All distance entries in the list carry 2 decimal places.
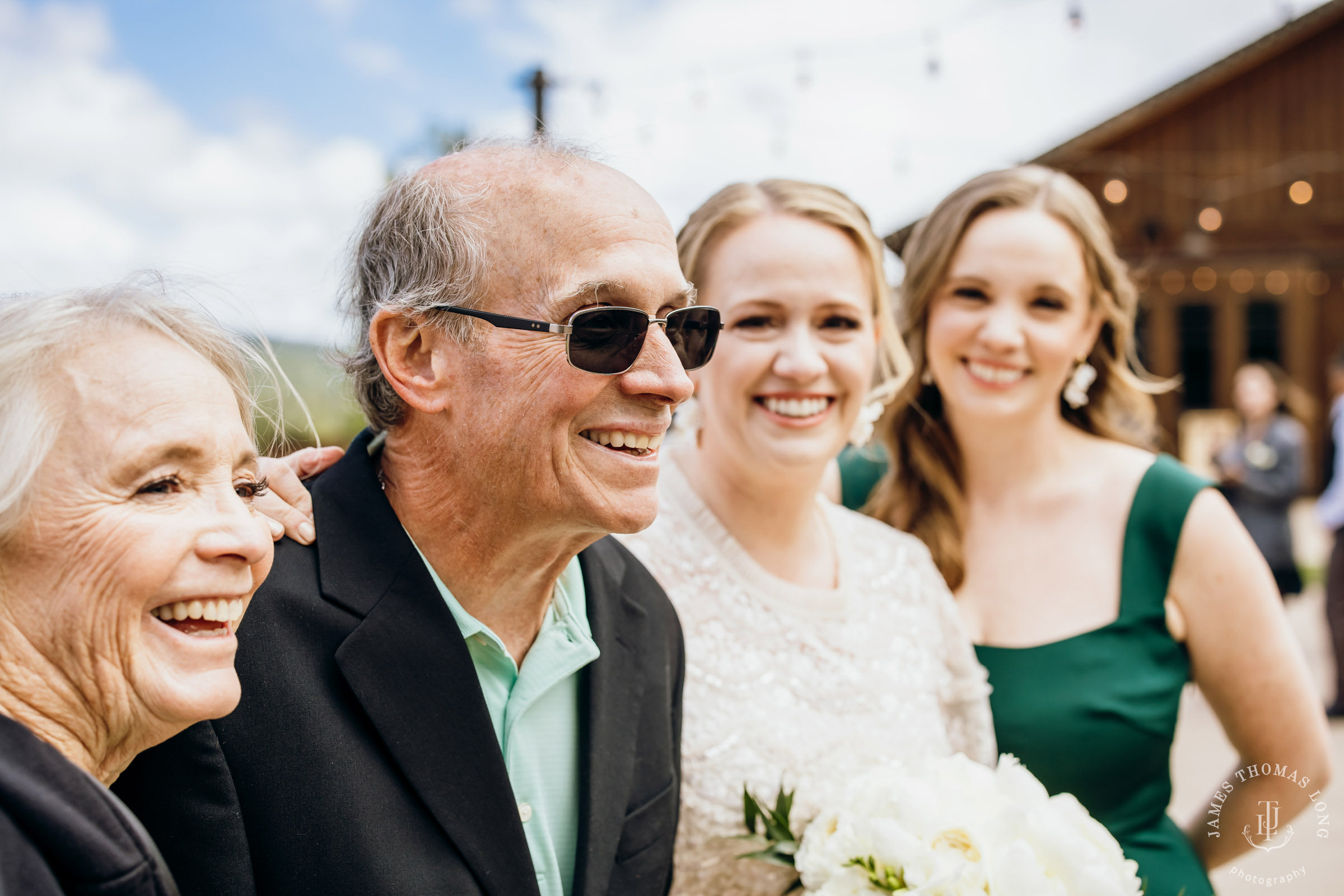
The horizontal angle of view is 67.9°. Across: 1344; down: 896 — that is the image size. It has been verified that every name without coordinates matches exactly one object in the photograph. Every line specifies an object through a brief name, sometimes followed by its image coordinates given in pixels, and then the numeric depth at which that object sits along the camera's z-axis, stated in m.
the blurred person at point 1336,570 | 7.64
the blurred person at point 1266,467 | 7.82
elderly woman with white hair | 1.08
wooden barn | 18.27
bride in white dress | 2.34
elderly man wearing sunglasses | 1.55
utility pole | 8.41
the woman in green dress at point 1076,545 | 2.80
